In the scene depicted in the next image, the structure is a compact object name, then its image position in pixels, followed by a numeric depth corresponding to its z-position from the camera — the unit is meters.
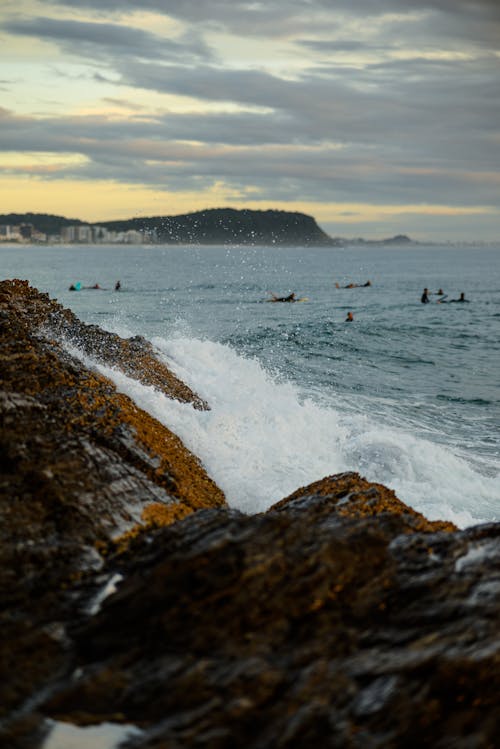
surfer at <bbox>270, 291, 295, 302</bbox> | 49.84
